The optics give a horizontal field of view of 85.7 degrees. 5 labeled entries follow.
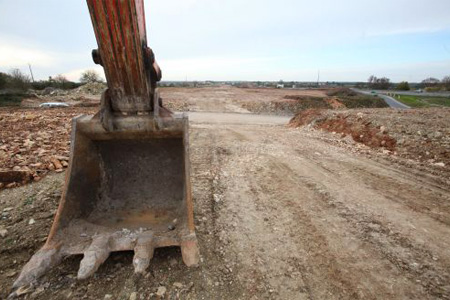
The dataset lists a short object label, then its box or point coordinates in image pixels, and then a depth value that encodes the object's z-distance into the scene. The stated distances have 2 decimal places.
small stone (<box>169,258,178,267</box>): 2.08
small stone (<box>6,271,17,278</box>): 1.98
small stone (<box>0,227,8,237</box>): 2.42
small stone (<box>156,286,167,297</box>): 1.83
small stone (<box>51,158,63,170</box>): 3.97
